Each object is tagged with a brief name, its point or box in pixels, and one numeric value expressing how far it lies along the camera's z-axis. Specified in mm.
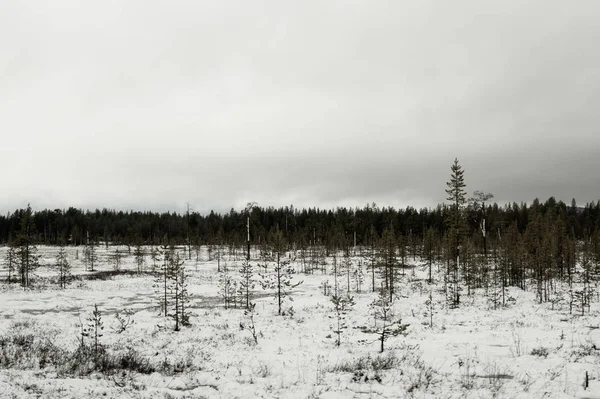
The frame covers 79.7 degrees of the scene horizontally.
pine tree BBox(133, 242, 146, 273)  63344
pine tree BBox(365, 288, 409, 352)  17172
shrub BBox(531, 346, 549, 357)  14077
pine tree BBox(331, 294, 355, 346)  17141
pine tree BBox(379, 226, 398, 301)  37781
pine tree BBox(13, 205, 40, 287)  42562
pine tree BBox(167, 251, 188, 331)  22162
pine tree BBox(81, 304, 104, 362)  13930
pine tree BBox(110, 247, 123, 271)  64575
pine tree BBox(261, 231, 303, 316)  30141
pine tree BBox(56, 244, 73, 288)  43469
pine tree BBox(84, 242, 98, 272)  63281
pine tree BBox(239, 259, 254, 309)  32300
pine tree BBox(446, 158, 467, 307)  33531
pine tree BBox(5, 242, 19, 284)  44469
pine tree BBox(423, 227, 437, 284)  45781
